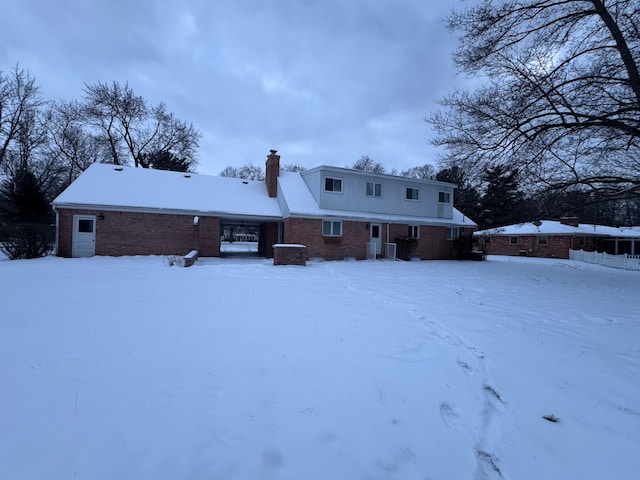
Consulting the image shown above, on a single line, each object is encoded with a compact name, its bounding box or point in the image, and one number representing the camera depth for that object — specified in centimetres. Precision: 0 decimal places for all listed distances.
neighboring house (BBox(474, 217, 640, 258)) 2866
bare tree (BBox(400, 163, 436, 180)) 5106
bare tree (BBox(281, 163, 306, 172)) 5332
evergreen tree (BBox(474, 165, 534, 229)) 3691
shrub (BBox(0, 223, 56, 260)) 1380
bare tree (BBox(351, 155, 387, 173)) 5191
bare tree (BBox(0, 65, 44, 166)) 2473
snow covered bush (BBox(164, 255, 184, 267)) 1243
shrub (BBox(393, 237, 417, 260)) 2005
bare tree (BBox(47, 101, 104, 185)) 2788
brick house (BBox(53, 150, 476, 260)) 1606
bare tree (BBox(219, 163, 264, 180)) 5447
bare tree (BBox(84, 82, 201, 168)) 2745
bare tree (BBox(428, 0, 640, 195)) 1075
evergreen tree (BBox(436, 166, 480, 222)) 3765
